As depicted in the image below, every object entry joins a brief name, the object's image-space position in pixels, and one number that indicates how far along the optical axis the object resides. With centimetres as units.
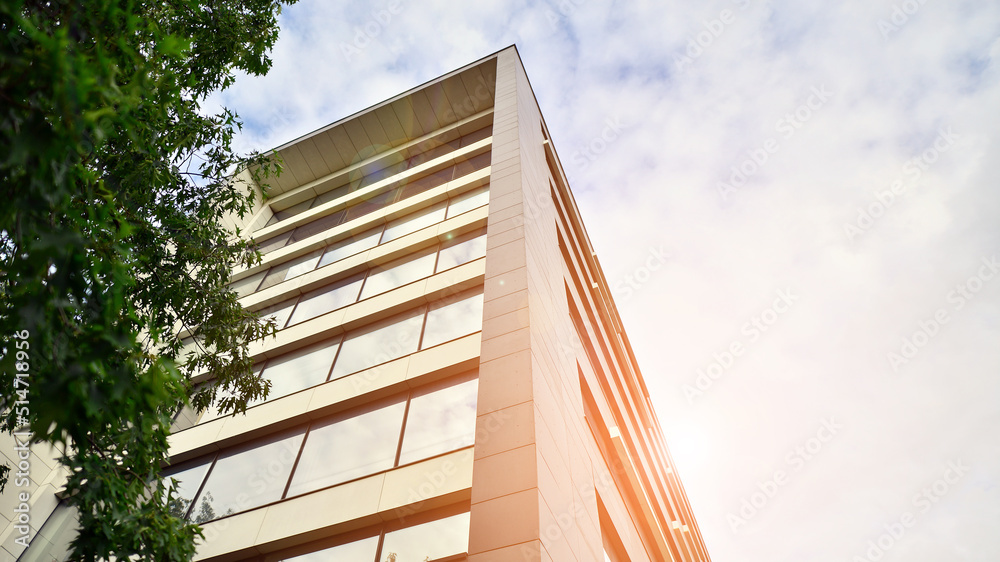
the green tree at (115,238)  289
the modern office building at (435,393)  772
